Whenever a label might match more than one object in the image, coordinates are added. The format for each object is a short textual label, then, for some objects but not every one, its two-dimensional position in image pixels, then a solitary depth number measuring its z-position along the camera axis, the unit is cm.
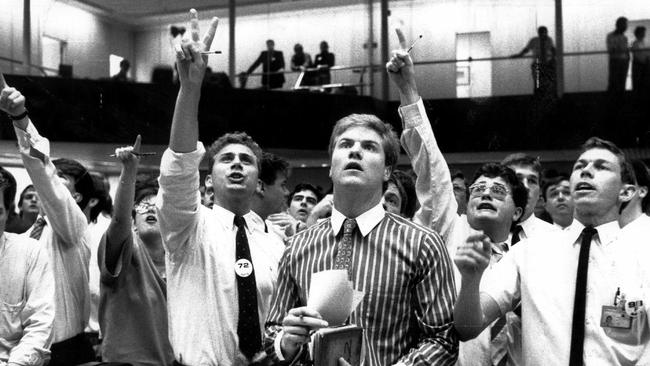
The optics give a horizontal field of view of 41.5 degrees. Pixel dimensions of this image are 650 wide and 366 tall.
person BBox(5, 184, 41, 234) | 624
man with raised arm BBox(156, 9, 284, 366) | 297
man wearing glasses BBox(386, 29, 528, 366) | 335
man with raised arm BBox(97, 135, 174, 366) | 352
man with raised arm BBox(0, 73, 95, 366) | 373
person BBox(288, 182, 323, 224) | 592
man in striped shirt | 253
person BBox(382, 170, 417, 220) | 448
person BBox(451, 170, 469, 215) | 543
